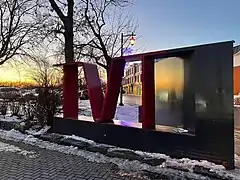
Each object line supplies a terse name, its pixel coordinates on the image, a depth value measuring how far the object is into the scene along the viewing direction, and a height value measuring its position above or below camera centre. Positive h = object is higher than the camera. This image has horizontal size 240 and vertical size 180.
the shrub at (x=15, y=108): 7.93 -0.76
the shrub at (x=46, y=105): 6.55 -0.53
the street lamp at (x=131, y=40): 12.50 +3.41
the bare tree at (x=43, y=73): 7.18 +0.88
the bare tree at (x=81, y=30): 9.49 +3.55
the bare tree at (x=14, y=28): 10.28 +3.55
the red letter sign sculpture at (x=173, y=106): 3.56 -0.39
